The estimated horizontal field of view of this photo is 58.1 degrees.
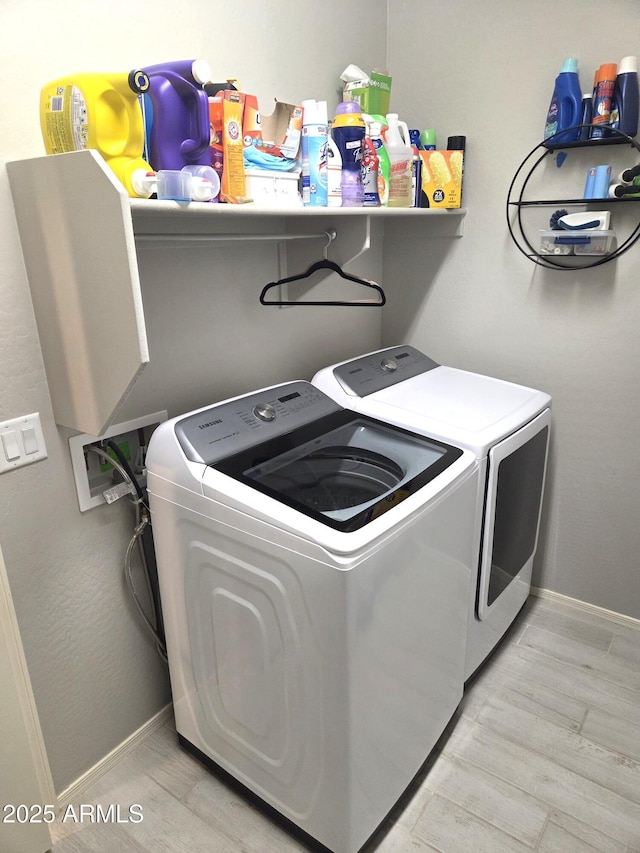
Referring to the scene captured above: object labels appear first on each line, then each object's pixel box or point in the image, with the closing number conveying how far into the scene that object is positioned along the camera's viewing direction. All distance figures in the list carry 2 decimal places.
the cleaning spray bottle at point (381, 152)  1.82
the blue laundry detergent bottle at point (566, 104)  1.83
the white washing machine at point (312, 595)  1.26
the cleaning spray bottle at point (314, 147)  1.61
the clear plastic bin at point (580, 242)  1.92
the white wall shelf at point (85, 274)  1.11
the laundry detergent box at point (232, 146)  1.37
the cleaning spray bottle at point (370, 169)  1.80
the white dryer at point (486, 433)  1.73
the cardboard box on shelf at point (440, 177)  2.07
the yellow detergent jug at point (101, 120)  1.14
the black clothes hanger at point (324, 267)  1.85
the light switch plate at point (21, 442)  1.32
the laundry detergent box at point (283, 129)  1.57
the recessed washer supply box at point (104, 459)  1.50
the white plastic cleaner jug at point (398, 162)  1.91
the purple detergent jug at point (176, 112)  1.25
